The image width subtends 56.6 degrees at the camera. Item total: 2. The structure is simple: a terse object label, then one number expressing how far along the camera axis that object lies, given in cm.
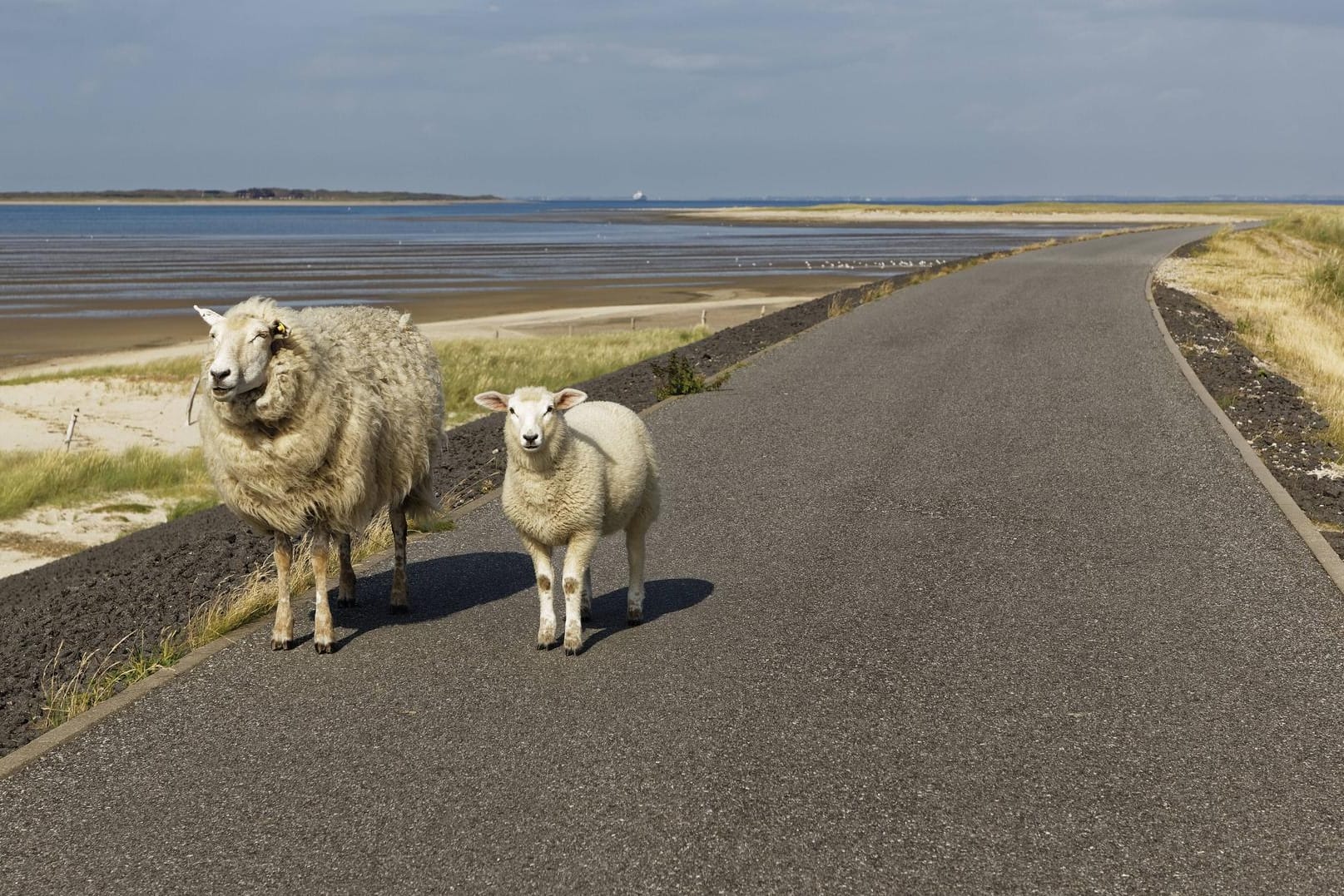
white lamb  737
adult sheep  747
